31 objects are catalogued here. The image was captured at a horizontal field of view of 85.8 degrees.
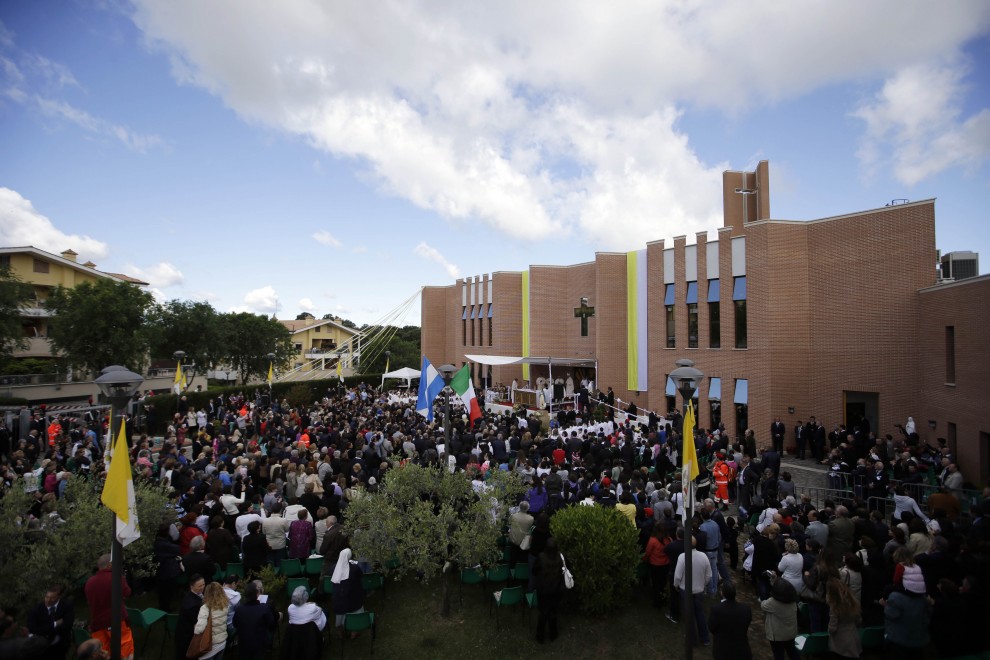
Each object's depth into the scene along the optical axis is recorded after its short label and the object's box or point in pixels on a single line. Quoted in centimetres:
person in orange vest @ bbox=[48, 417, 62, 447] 1672
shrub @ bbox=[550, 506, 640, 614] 784
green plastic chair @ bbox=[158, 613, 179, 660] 700
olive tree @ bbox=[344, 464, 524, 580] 761
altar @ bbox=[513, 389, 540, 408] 2959
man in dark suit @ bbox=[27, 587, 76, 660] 609
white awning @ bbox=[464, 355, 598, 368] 3041
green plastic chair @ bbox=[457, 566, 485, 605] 841
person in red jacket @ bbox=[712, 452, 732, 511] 1310
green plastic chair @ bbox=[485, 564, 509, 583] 859
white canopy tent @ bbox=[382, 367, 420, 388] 3012
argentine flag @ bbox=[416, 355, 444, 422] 1432
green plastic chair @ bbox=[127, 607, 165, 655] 718
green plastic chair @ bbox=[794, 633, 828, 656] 632
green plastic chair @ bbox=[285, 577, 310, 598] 788
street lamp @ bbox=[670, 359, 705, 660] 667
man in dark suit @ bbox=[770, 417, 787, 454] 1889
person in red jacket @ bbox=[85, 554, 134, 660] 649
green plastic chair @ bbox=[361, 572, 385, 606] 844
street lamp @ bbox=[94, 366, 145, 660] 596
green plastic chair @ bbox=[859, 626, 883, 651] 660
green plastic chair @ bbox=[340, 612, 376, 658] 715
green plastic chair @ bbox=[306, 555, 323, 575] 862
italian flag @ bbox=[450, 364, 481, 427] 1412
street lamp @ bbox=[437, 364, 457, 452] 1125
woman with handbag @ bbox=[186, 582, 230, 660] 622
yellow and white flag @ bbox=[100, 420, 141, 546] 614
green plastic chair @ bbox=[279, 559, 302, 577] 855
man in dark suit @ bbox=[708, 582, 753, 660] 612
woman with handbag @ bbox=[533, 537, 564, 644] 722
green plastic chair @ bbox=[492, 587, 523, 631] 777
